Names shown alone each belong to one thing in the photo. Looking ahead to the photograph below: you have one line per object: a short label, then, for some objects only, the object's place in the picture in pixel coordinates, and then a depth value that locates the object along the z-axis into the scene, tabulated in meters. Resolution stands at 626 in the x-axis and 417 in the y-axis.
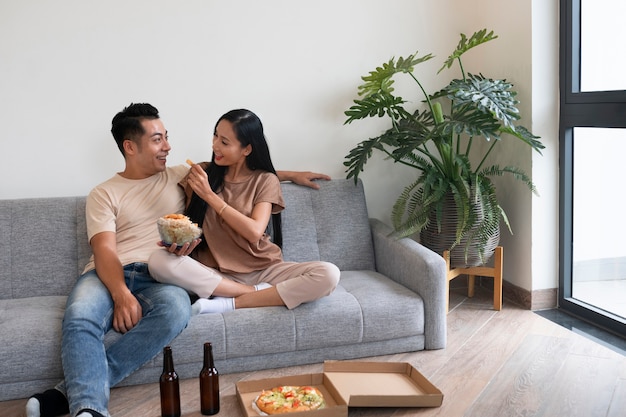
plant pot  3.66
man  2.55
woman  3.00
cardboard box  2.56
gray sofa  2.77
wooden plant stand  3.72
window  3.41
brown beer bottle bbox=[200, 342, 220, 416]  2.47
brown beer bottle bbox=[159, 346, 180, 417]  2.43
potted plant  3.46
